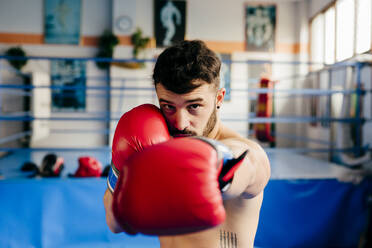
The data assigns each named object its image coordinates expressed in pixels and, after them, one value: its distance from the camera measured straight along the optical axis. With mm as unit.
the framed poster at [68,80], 6168
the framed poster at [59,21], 6168
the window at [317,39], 5590
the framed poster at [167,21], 6328
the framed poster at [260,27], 6469
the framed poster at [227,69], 6398
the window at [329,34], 5073
